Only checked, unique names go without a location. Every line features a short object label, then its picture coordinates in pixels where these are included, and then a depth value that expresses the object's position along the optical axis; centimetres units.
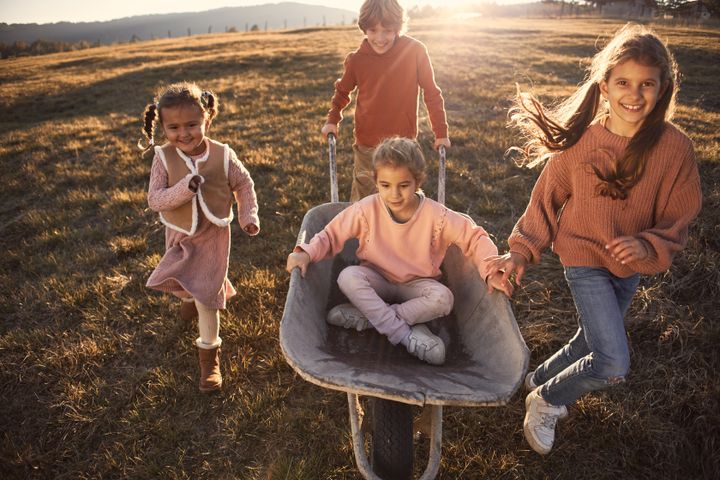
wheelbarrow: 162
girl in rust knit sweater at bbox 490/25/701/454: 193
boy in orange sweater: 374
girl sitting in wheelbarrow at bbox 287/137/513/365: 236
